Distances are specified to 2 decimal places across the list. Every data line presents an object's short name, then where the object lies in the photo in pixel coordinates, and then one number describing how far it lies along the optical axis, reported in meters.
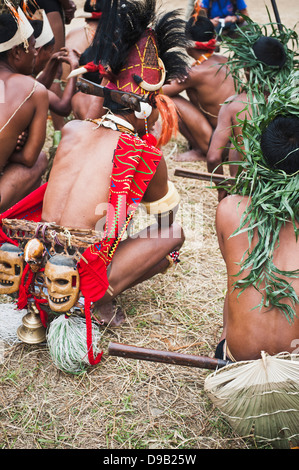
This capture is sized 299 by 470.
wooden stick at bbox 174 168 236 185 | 3.06
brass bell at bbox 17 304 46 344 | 2.67
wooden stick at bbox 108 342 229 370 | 1.94
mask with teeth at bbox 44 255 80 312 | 2.30
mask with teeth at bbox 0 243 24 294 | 2.40
